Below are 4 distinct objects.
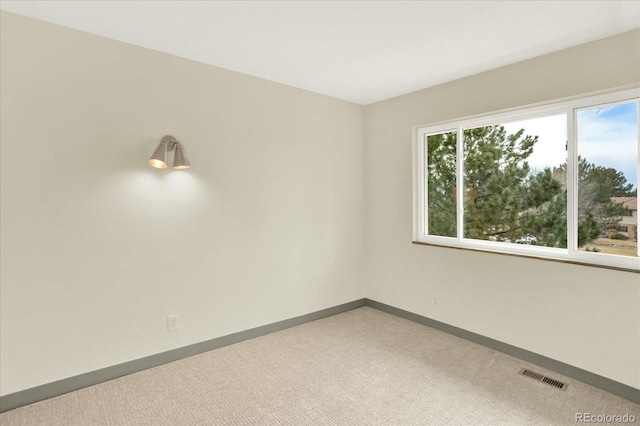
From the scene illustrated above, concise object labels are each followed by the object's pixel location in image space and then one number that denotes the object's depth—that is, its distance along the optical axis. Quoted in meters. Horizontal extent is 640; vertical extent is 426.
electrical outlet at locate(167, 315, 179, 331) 2.74
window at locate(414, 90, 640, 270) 2.41
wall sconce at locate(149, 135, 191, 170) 2.49
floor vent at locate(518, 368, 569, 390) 2.44
